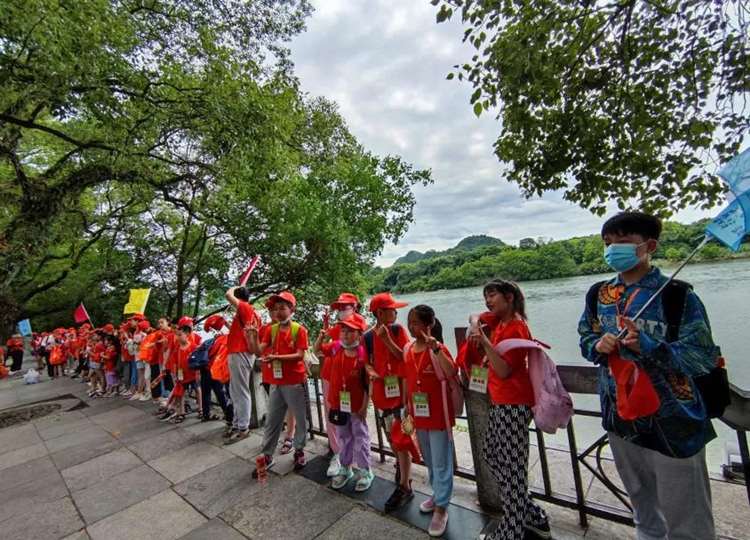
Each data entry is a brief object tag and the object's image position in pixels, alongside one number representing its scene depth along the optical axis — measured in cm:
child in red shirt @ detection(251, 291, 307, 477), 359
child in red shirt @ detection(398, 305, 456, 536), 246
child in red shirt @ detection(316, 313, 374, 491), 305
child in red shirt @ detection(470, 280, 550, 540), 212
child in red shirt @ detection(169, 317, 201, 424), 552
